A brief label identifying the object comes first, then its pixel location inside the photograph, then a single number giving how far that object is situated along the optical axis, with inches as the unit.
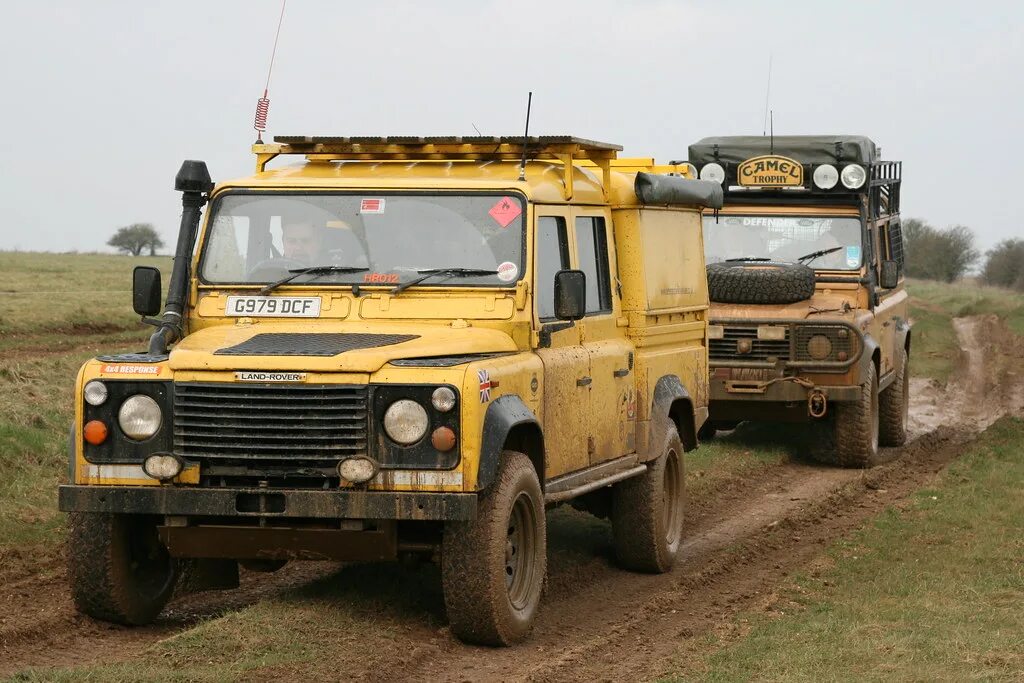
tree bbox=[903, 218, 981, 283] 2960.1
